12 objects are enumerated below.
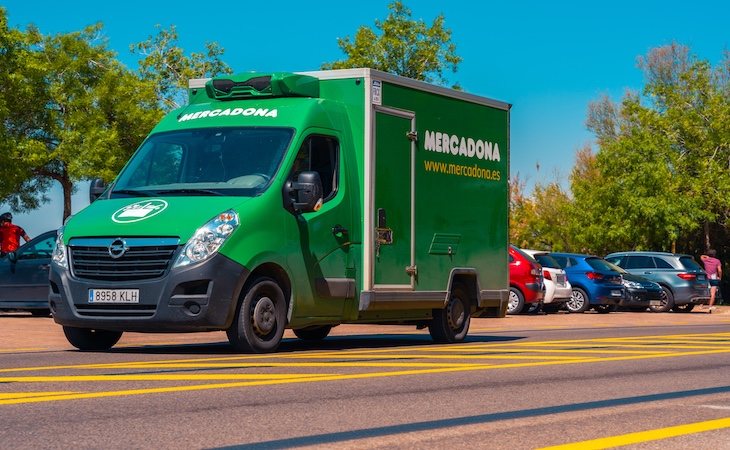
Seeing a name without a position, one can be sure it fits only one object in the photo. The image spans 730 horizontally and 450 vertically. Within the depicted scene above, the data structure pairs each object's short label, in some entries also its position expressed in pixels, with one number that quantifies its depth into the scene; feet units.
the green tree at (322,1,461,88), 177.17
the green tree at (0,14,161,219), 158.20
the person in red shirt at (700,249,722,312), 132.36
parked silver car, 116.78
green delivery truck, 39.81
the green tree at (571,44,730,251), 179.83
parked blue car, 104.99
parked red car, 90.43
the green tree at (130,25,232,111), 190.29
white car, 97.09
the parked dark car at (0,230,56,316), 70.23
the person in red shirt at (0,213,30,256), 81.71
